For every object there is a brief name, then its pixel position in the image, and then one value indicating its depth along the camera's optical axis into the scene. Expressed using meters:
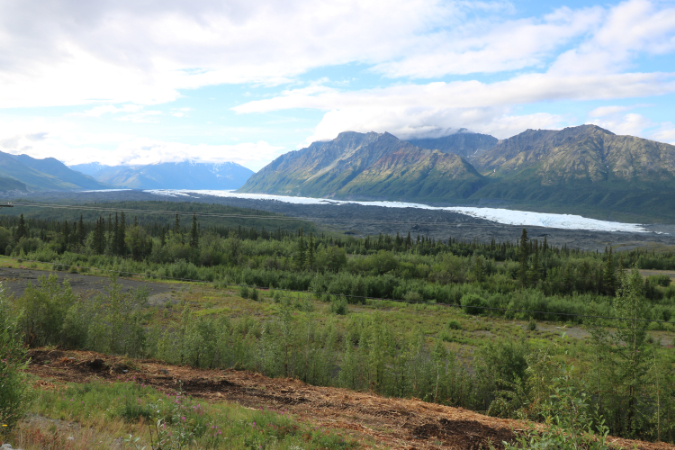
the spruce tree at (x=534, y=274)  44.58
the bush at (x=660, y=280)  46.12
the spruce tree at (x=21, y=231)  59.29
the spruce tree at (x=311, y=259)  51.09
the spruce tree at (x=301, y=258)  51.88
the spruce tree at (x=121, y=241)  57.41
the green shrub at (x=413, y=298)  39.66
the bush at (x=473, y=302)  36.62
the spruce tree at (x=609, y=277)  41.75
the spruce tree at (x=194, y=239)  58.44
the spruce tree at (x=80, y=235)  63.43
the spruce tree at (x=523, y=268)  44.62
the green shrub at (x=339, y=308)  32.93
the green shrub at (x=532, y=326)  30.20
